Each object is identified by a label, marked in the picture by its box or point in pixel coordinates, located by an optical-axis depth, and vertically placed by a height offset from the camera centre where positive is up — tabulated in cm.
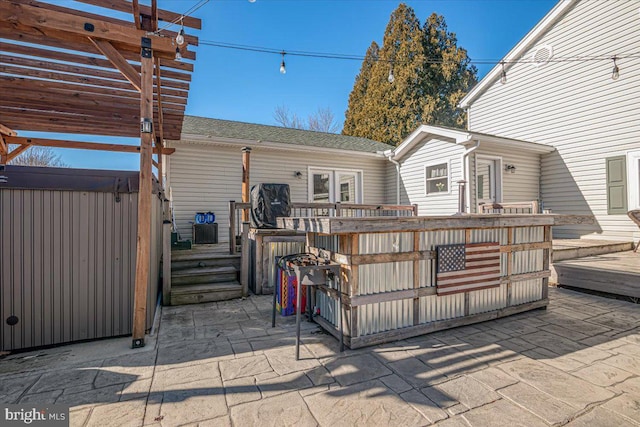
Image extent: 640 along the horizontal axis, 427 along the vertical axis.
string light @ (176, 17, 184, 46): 308 +182
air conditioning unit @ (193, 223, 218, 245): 732 -42
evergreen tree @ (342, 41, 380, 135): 2134 +885
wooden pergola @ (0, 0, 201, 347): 276 +177
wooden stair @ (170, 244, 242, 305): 452 -98
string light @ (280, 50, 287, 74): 698 +339
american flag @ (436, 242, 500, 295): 328 -59
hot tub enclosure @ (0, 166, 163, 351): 291 -37
